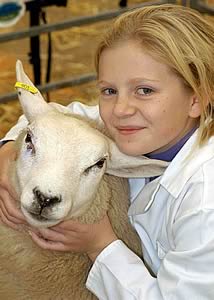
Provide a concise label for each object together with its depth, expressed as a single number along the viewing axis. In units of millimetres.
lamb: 1235
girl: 1269
